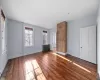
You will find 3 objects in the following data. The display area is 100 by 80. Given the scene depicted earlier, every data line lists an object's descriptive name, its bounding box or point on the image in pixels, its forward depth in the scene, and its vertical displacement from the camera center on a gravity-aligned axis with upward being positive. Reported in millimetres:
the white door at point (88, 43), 2700 -267
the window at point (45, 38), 5689 +151
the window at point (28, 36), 4286 +298
